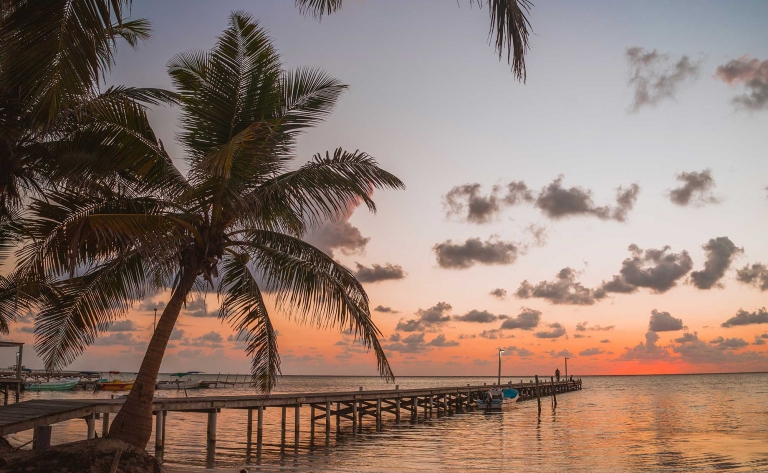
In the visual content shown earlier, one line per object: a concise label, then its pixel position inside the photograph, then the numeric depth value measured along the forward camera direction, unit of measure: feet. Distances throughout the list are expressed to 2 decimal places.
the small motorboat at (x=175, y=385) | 246.27
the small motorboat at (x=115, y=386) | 217.05
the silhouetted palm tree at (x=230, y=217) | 34.09
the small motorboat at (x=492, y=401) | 156.46
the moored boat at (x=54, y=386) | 225.15
